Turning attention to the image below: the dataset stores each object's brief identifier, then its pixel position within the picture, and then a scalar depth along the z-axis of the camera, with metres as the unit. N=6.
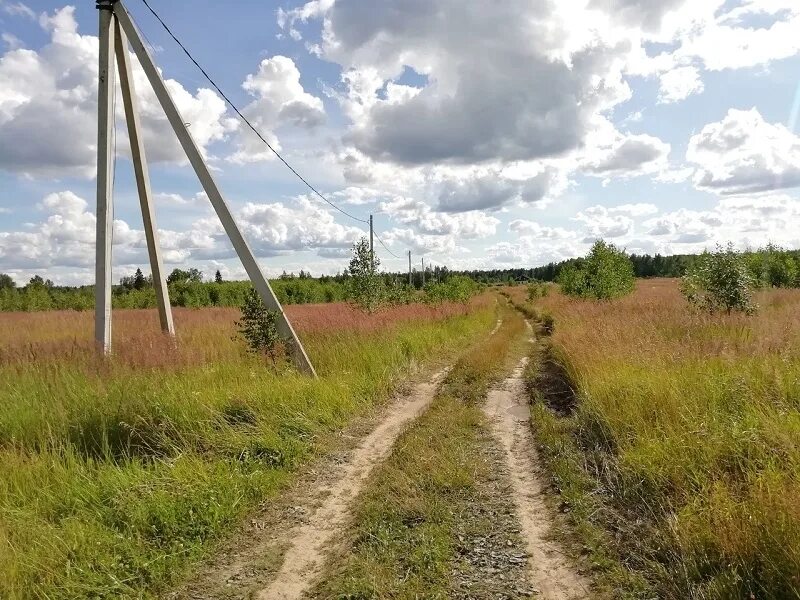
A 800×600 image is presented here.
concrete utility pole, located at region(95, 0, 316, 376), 7.64
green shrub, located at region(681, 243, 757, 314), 11.94
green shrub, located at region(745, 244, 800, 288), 32.34
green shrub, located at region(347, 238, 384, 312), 18.06
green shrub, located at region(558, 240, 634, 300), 22.94
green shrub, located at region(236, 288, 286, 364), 8.29
